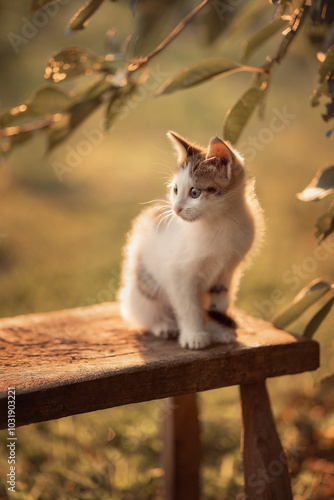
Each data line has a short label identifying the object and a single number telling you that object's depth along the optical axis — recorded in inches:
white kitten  67.9
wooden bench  64.4
